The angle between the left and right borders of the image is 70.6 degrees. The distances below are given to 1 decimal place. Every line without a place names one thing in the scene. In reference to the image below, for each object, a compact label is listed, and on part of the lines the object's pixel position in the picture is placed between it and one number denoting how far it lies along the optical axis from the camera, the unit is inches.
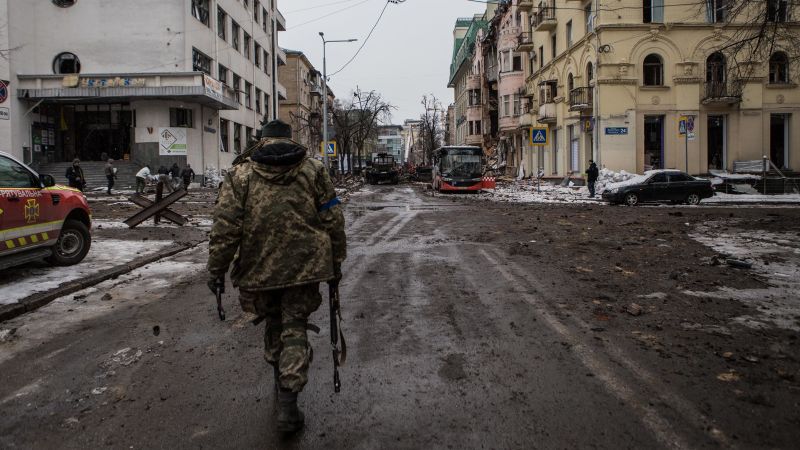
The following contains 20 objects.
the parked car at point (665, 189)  892.0
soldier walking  135.3
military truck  2021.4
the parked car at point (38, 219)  295.0
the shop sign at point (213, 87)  1311.0
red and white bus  1282.0
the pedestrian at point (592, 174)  1049.5
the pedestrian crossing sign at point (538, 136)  1132.5
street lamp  1387.2
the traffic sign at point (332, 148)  1349.7
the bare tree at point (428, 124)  3105.8
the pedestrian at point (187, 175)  1226.3
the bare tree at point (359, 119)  2327.8
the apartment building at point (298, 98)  2706.7
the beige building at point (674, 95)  1202.6
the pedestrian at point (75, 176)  955.3
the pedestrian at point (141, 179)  962.7
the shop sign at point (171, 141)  1342.3
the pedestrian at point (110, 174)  1064.5
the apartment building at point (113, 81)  1284.4
